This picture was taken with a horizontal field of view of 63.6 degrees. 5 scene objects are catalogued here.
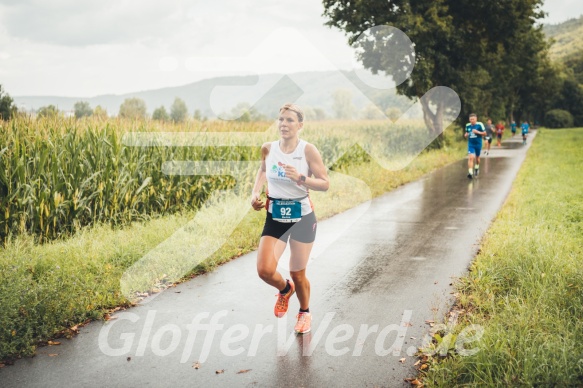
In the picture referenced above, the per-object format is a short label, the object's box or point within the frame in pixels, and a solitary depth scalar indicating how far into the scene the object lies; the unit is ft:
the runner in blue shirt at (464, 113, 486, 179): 53.01
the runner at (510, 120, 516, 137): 186.39
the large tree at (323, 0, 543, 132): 83.41
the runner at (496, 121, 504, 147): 112.25
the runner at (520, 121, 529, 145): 120.20
